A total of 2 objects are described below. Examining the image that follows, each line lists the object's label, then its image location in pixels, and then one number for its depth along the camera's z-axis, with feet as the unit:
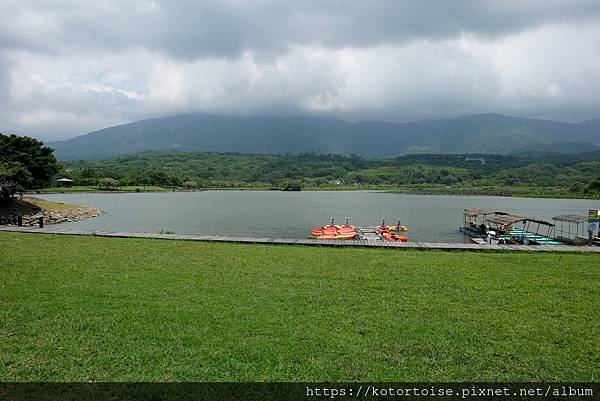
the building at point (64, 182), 382.18
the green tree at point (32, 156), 135.64
